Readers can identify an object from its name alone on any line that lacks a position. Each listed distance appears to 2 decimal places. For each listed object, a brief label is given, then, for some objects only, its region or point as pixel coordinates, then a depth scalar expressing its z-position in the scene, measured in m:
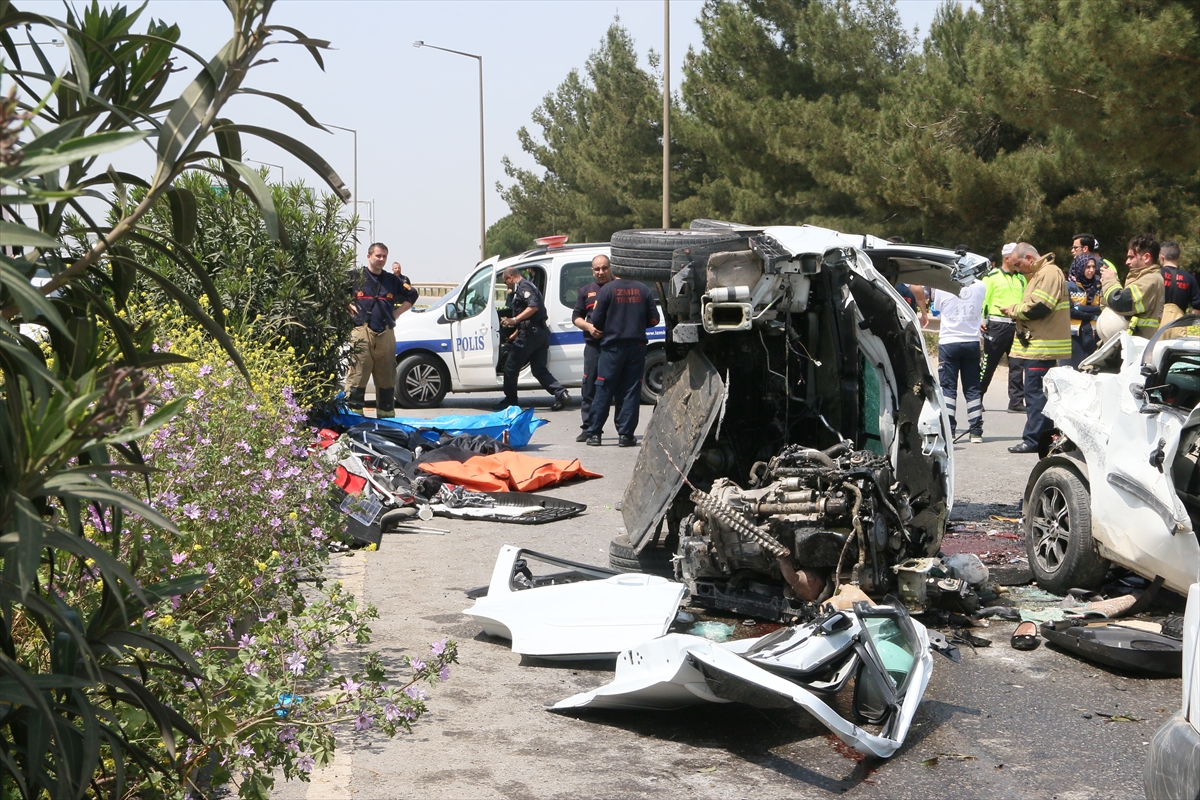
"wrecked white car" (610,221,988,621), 6.05
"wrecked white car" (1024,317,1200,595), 5.70
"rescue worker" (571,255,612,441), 13.30
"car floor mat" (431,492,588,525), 9.02
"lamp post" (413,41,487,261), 39.81
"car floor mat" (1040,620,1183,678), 5.38
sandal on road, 5.81
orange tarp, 9.70
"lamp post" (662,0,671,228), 25.22
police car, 16.52
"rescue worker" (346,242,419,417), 12.91
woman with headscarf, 13.44
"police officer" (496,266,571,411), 15.26
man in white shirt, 12.20
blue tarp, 10.95
